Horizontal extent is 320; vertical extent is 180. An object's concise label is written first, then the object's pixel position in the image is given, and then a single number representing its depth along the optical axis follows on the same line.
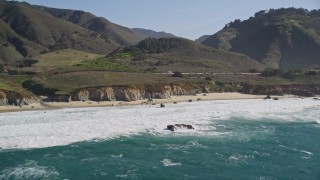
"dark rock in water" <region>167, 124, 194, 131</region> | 51.89
